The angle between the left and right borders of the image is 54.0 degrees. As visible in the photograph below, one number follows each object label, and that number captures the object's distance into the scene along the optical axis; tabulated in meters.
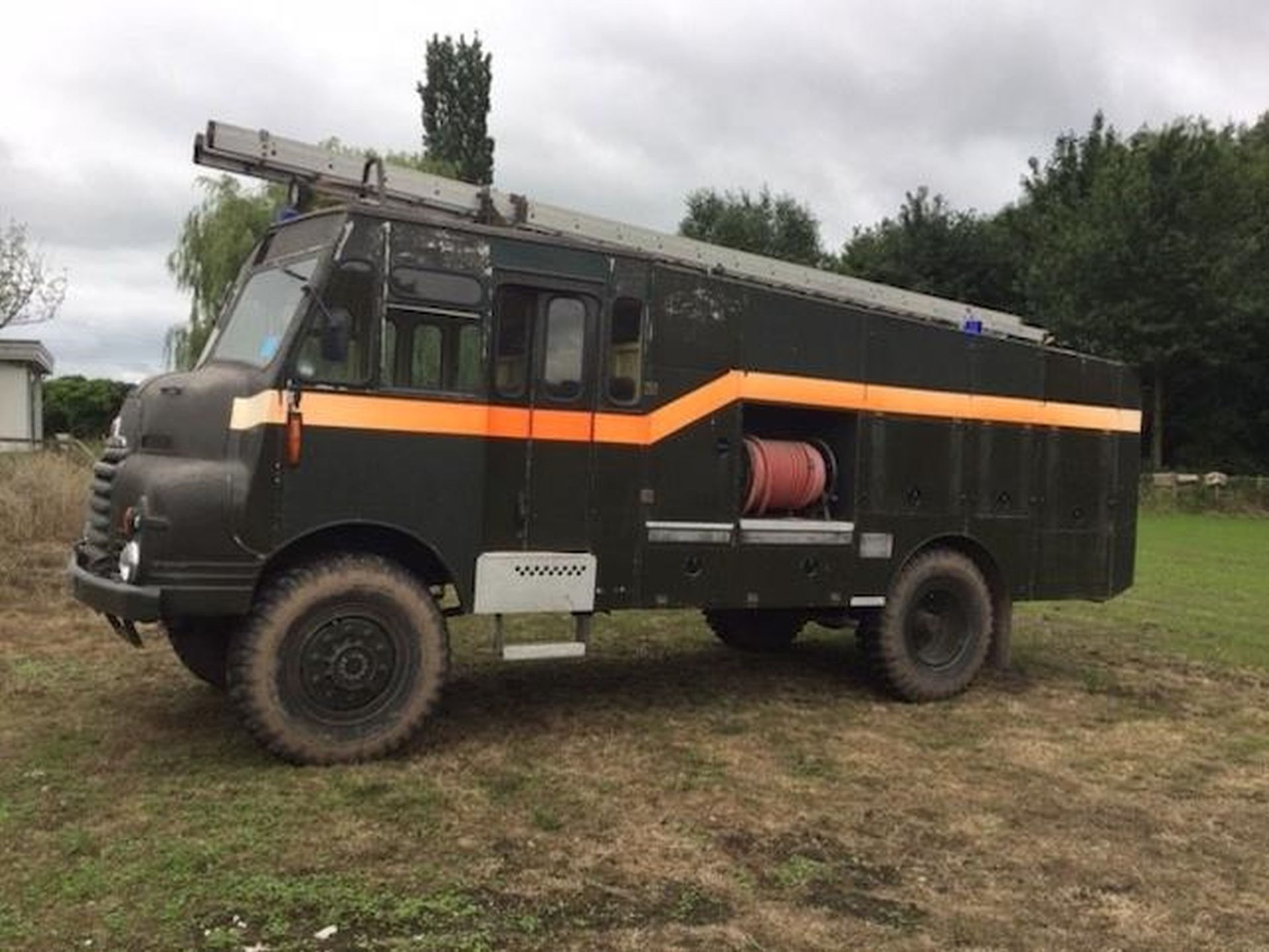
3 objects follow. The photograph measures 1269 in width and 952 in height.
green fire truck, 6.15
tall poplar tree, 43.25
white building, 34.44
